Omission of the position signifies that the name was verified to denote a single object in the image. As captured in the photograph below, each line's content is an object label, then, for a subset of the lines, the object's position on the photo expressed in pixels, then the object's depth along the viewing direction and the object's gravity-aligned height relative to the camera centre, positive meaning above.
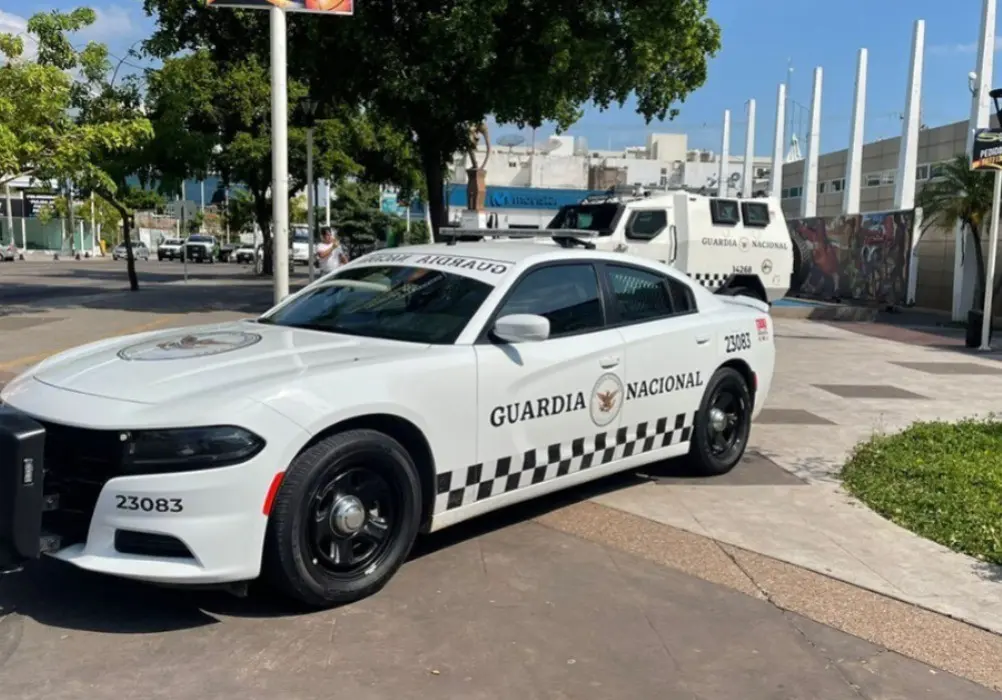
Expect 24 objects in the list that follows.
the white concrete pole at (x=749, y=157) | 44.88 +4.37
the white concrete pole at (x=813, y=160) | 36.56 +3.52
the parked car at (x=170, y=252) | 61.34 -1.57
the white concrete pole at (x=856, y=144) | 33.06 +3.80
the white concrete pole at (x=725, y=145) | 51.53 +5.70
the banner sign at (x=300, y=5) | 9.38 +2.37
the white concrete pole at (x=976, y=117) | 20.42 +3.06
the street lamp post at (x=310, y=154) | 17.44 +1.50
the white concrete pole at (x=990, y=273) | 14.14 -0.34
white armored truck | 16.28 +0.16
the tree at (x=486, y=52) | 16.25 +3.50
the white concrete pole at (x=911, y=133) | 28.28 +3.66
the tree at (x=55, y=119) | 13.74 +1.68
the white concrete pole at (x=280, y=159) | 9.66 +0.80
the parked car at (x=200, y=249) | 56.12 -1.23
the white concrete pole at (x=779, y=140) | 41.12 +4.80
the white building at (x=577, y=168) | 74.75 +6.22
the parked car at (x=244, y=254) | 59.09 -1.54
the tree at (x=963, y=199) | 19.16 +1.11
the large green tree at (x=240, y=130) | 18.55 +3.00
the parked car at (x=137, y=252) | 62.88 -1.76
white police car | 3.58 -0.84
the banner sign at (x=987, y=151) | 14.13 +1.58
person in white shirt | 15.70 -0.35
